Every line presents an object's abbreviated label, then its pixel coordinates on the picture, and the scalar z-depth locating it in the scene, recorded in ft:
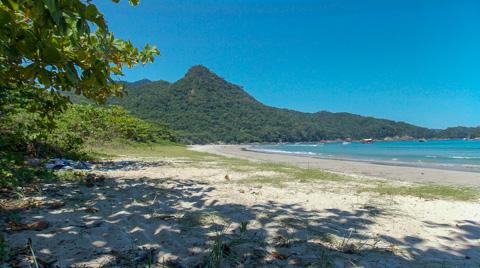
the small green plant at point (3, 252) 7.64
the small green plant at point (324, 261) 8.66
